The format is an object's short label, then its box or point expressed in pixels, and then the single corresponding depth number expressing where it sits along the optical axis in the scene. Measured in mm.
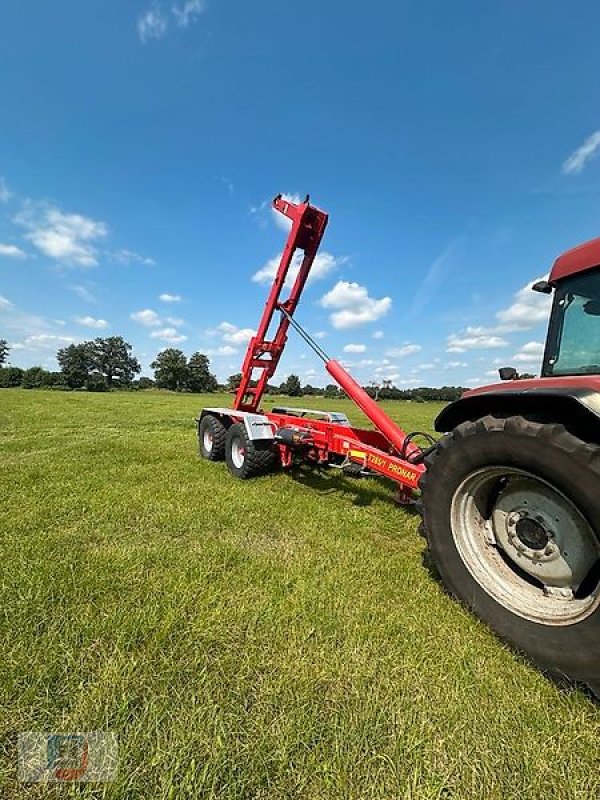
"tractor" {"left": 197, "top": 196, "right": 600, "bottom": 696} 1969
